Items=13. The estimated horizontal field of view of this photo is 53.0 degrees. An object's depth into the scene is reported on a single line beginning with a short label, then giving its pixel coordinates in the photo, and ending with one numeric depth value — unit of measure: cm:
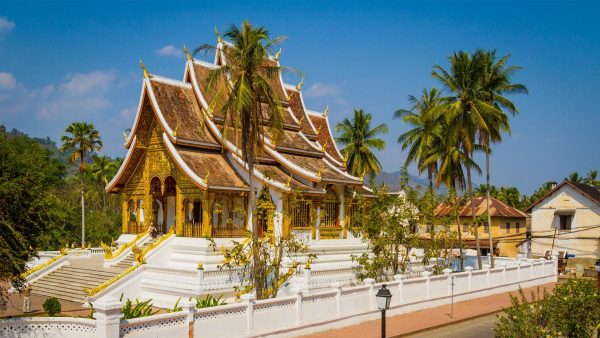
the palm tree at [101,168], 4653
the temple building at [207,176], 2411
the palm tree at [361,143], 3906
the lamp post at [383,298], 1250
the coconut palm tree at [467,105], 2778
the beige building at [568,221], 4028
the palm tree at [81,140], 3919
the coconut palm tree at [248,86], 1807
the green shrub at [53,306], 1725
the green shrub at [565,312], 972
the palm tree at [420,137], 3531
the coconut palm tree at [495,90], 2820
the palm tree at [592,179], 6239
